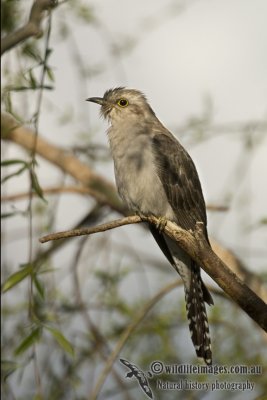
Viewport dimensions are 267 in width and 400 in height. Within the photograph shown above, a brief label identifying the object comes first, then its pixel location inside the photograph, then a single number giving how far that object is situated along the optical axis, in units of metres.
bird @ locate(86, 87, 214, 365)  9.89
